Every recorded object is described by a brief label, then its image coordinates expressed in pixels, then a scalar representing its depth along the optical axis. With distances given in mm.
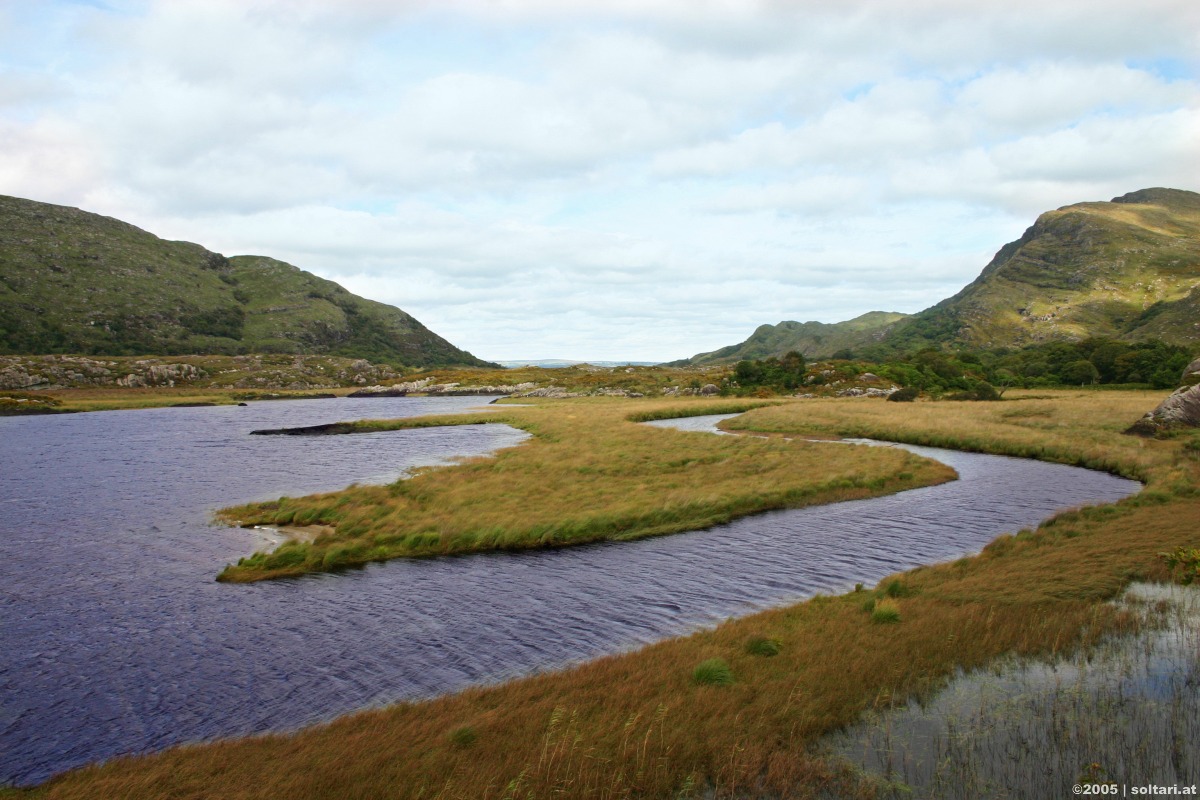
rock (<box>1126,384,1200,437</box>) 49375
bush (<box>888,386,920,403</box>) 97938
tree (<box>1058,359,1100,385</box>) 110406
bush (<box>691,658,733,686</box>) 13930
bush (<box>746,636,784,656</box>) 15531
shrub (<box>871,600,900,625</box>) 16953
